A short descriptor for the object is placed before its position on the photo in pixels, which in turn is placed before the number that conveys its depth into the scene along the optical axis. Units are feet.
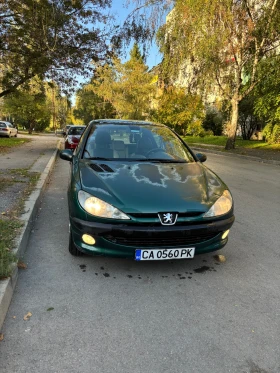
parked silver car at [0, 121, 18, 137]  91.66
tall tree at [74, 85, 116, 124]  176.04
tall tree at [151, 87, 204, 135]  97.55
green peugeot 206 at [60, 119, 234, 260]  9.57
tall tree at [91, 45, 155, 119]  128.26
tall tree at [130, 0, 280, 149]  44.29
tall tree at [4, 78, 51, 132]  128.30
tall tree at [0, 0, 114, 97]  40.96
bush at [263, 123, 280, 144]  61.52
